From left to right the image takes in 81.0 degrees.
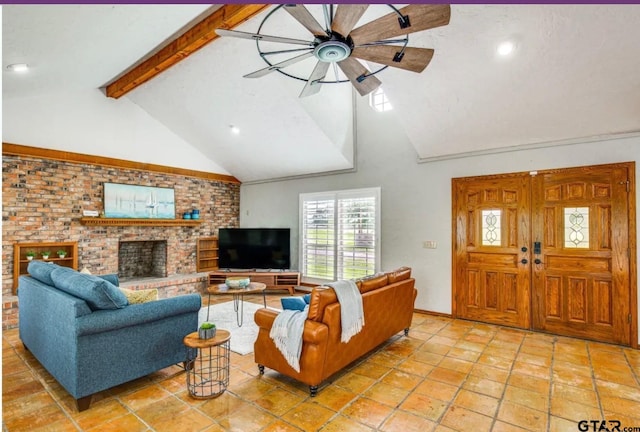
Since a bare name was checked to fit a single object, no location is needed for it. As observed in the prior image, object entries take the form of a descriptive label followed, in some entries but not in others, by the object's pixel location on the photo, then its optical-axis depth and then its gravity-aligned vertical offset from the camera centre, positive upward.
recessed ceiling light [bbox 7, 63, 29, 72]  3.99 +1.73
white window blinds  6.54 -0.16
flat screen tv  7.56 -0.46
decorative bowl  5.33 -0.82
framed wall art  6.47 +0.44
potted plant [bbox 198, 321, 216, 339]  3.27 -0.93
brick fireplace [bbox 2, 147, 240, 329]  5.41 +0.27
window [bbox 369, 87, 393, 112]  6.46 +2.16
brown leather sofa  3.22 -1.02
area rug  4.50 -1.40
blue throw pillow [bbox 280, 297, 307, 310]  4.00 -0.84
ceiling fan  2.46 +1.36
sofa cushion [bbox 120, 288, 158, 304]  3.49 -0.66
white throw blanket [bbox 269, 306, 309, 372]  3.26 -0.96
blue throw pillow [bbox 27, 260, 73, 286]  3.75 -0.47
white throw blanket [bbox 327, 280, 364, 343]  3.41 -0.77
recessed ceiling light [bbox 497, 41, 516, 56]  3.76 +1.80
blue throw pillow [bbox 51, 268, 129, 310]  3.05 -0.54
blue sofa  3.01 -0.92
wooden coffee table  5.17 -0.90
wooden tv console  7.38 -1.02
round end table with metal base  3.23 -1.45
